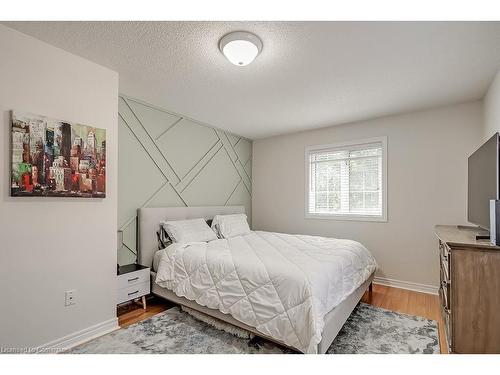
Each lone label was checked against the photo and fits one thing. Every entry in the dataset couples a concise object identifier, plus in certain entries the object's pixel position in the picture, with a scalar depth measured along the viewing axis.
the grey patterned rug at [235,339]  1.97
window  3.65
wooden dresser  1.68
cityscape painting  1.78
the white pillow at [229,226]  3.56
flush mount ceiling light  1.81
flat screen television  1.82
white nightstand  2.49
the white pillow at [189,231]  3.04
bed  1.78
